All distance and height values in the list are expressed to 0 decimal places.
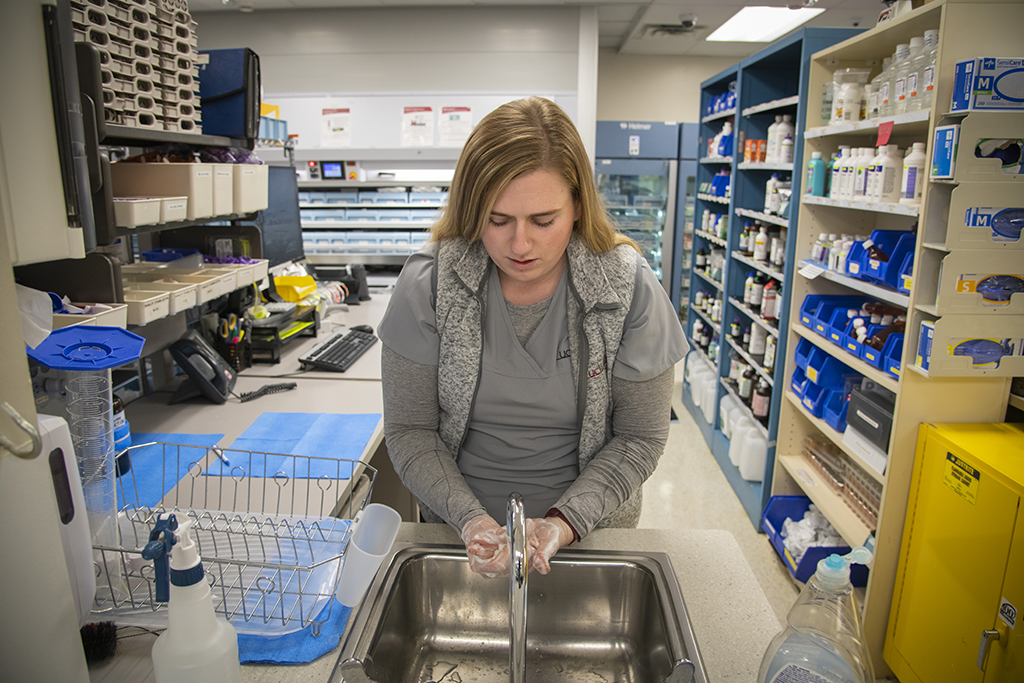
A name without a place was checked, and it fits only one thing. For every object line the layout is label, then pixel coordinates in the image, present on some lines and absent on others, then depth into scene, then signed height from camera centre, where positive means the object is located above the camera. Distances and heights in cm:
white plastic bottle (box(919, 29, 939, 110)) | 188 +40
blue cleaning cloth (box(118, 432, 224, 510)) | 160 -71
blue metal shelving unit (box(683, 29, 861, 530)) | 277 +27
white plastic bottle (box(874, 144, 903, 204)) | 219 +10
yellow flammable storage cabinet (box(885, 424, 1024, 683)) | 167 -99
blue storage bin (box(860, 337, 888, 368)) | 220 -51
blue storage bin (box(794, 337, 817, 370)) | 287 -65
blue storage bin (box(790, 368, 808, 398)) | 288 -79
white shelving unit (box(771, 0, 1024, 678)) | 176 -18
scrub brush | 94 -64
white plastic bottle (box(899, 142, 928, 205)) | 201 +10
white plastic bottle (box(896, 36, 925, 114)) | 202 +41
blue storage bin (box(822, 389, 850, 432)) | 254 -80
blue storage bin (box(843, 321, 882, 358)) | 230 -49
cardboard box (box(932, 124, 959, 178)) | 174 +15
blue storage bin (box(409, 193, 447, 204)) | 546 +5
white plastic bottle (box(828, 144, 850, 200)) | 250 +13
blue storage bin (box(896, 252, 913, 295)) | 199 -21
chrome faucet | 81 -48
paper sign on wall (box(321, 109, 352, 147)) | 556 +69
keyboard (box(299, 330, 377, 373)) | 270 -65
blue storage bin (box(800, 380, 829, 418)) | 269 -80
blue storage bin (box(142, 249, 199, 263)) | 256 -21
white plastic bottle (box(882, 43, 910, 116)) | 212 +43
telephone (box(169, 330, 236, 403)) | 226 -58
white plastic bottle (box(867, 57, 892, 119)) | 226 +39
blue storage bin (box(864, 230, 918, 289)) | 211 -19
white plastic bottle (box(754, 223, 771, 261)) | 338 -20
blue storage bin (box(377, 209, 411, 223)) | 543 -10
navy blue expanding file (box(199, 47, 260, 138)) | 234 +41
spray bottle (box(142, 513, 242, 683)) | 71 -48
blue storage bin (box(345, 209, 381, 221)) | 546 -8
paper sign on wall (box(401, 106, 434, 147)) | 548 +65
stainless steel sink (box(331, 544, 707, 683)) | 108 -73
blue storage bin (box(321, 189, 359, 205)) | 552 +6
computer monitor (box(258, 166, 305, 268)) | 322 -9
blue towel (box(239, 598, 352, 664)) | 97 -67
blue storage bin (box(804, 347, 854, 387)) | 268 -69
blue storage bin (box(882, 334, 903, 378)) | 207 -48
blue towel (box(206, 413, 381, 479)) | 177 -70
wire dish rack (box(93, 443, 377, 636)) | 102 -64
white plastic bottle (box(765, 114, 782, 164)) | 317 +32
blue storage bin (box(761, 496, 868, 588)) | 258 -143
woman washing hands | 125 -29
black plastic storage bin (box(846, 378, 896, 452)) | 220 -72
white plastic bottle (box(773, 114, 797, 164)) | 312 +35
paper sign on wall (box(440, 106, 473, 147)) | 548 +67
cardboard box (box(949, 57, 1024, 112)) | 168 +32
